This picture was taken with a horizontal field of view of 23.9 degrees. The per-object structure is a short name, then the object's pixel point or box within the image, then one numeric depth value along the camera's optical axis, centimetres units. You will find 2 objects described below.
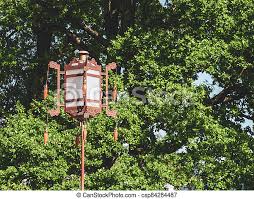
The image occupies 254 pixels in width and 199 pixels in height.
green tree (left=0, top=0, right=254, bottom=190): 1588
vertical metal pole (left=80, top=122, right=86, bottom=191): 1090
